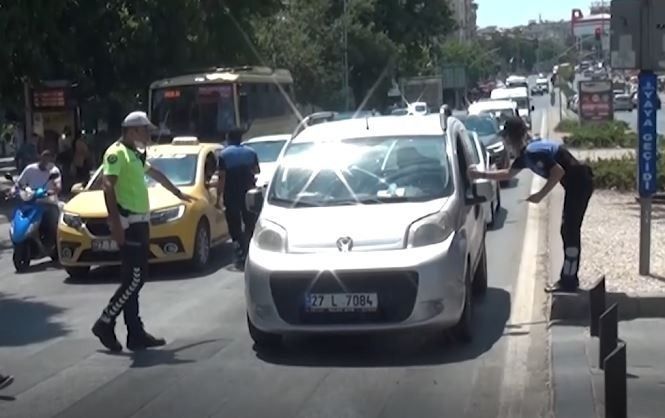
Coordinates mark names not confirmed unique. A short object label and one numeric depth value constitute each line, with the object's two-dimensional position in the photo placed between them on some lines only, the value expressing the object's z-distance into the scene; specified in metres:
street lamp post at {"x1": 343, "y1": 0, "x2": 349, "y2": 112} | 63.53
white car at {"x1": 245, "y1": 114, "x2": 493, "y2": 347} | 10.09
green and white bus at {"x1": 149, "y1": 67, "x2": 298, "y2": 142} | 33.41
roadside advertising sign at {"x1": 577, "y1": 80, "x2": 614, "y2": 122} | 48.41
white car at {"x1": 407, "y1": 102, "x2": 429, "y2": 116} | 32.17
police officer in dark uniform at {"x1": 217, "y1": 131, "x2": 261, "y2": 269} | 15.91
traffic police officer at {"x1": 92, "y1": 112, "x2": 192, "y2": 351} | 10.70
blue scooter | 17.06
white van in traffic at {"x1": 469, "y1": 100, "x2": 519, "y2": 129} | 38.28
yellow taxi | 15.57
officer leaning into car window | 11.73
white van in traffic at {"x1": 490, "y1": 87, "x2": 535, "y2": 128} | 63.25
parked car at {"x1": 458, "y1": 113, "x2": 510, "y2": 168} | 27.12
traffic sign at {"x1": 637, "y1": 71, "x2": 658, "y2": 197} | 12.64
